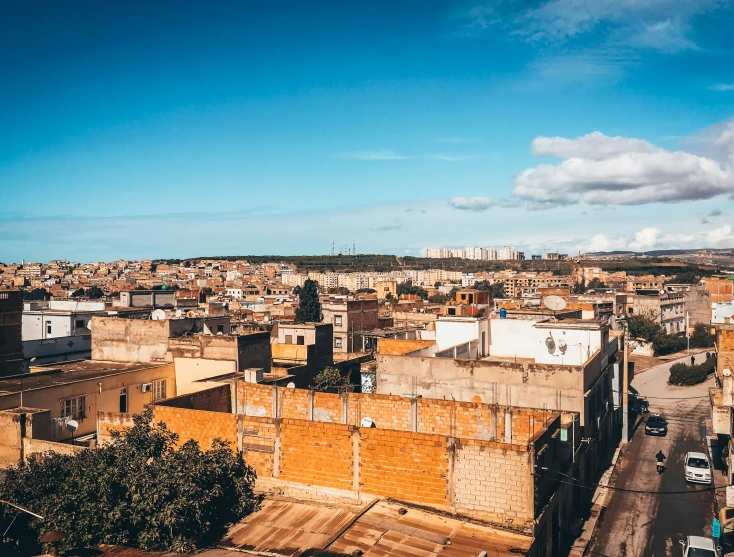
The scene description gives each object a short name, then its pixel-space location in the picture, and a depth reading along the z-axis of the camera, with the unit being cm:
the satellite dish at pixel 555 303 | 3674
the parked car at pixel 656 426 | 3231
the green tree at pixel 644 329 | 6062
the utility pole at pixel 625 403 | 3114
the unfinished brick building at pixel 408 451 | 1437
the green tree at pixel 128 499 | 1376
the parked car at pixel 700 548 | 1619
